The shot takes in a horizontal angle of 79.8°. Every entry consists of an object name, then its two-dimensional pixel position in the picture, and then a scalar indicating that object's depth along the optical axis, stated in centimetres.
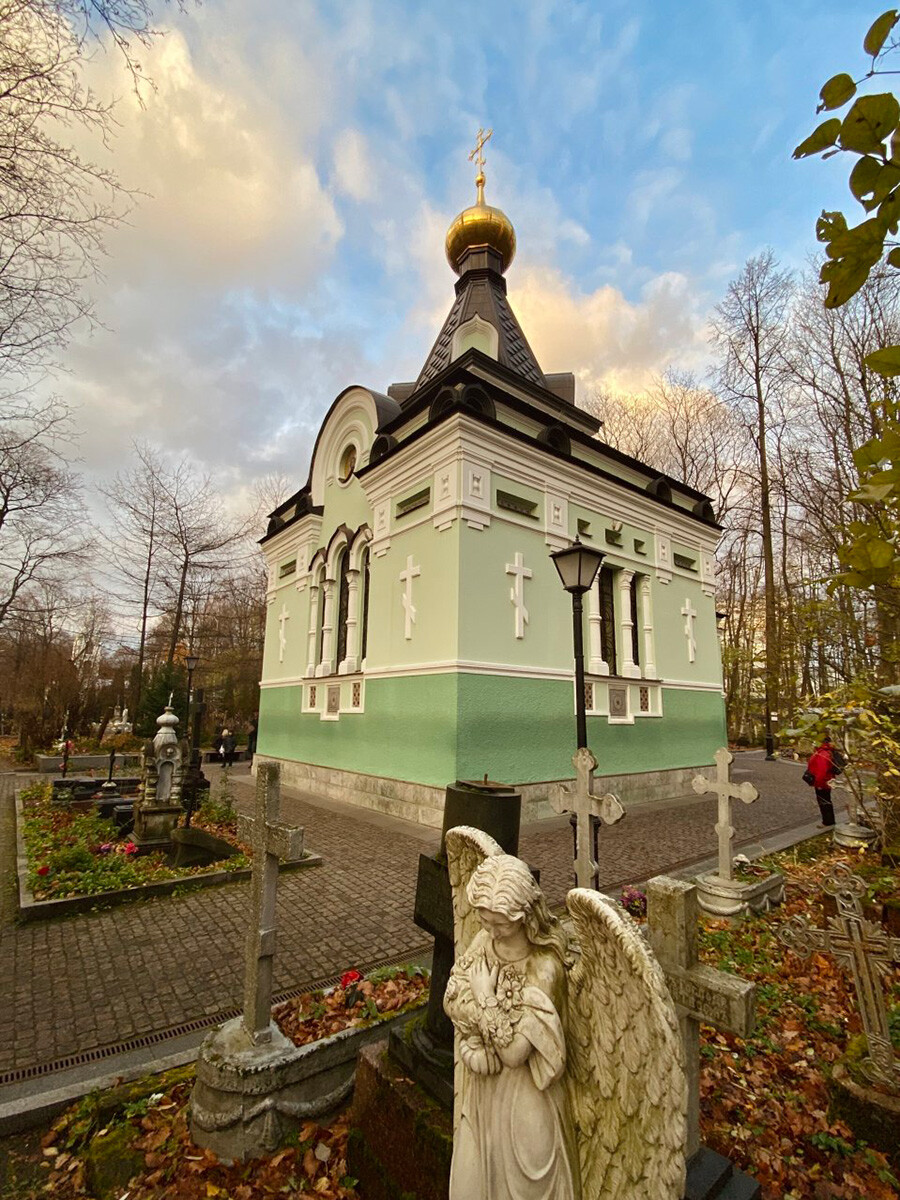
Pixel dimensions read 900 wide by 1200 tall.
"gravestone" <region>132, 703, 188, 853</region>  785
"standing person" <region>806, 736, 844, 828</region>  879
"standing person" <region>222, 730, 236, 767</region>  1941
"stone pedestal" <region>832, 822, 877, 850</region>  695
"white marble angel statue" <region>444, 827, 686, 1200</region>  131
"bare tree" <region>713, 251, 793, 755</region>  1794
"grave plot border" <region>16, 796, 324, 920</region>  527
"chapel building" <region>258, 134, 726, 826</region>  946
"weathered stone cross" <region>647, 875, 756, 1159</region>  179
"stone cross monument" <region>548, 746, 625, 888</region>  454
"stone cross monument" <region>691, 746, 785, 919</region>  527
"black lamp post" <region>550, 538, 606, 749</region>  559
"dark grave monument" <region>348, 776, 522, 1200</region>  206
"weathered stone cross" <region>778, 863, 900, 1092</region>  262
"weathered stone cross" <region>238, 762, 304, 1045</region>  273
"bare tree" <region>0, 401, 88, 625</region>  977
